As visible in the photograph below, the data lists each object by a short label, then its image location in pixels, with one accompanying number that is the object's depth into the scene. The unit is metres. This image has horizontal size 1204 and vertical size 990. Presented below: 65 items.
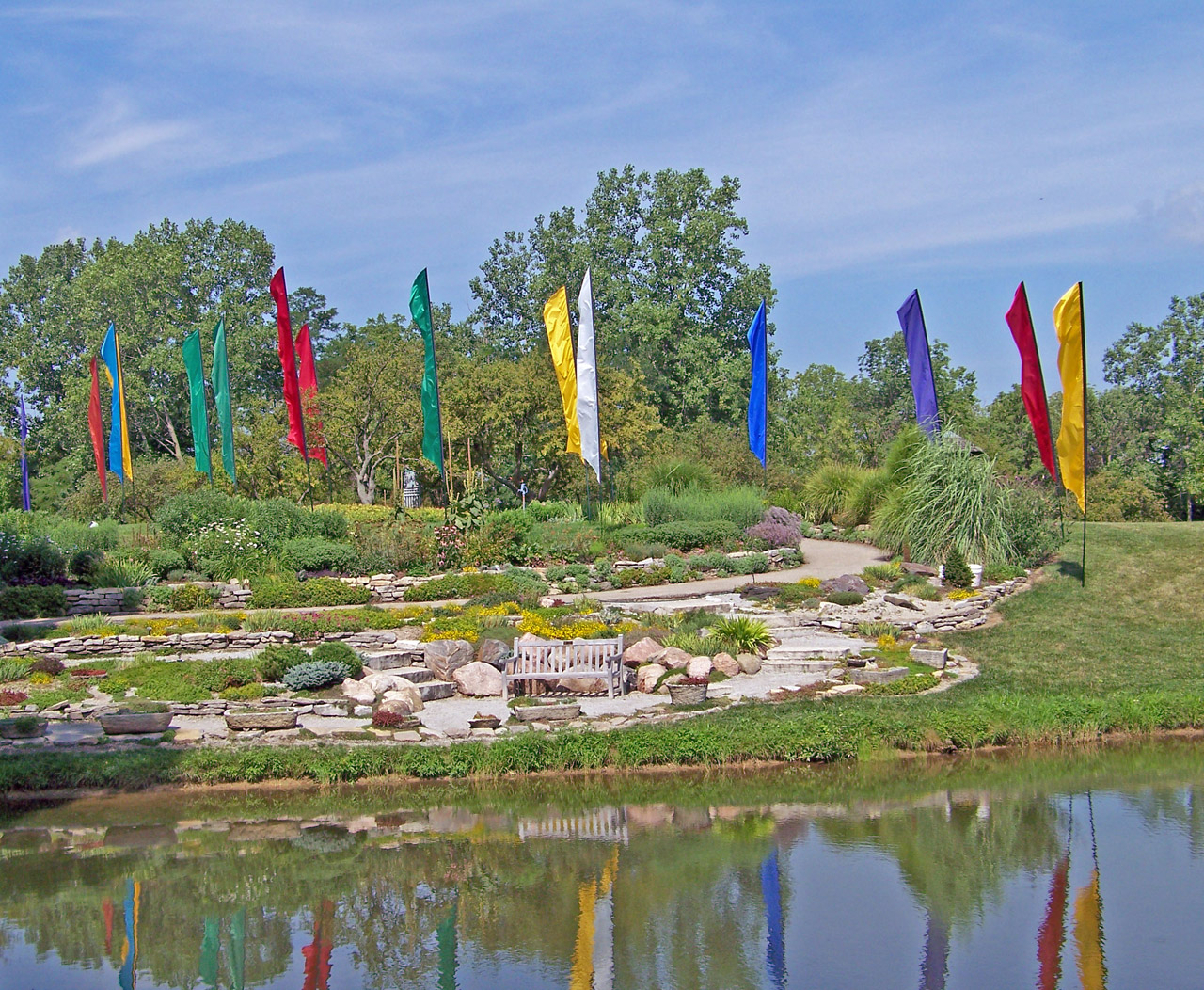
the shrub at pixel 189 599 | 21.38
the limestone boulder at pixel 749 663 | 16.84
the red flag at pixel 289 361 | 27.59
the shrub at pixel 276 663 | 16.41
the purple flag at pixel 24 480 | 41.91
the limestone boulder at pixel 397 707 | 14.66
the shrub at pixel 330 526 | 25.55
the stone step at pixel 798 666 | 16.70
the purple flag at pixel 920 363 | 26.00
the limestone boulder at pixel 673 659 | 16.75
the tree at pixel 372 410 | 38.62
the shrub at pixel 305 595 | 21.28
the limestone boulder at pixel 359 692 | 15.46
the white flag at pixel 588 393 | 27.02
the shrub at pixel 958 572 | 20.98
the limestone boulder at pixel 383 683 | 15.70
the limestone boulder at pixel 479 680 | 16.27
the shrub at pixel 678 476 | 31.12
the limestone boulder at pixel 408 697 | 15.02
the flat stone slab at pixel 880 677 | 15.76
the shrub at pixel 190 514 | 24.66
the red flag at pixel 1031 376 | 21.89
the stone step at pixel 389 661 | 17.00
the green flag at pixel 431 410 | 25.92
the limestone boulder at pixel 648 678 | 16.20
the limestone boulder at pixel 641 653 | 16.94
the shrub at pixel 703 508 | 27.92
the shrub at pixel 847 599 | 20.42
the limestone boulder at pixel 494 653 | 17.02
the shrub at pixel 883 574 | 22.08
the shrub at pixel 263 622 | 18.89
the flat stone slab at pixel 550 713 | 14.56
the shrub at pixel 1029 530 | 22.36
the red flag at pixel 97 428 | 31.11
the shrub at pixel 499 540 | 24.53
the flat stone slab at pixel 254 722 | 14.23
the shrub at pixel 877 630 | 18.48
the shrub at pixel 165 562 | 23.17
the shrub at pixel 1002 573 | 21.11
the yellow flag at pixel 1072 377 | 20.72
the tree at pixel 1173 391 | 41.72
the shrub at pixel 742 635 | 17.45
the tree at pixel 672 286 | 47.50
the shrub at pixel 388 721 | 14.32
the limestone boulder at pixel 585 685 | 15.95
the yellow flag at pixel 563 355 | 27.56
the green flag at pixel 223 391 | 28.83
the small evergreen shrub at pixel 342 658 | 16.39
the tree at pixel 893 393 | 45.72
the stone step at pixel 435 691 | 16.06
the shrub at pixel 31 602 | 20.45
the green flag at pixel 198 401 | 30.08
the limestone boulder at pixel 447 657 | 16.77
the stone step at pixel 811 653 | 17.16
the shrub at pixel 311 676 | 15.98
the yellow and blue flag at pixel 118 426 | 29.89
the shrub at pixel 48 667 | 16.84
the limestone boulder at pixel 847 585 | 21.25
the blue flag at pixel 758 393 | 28.66
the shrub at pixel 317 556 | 23.23
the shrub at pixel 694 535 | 26.53
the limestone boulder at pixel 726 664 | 16.75
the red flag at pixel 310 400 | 31.06
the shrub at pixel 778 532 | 26.75
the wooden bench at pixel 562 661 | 16.05
